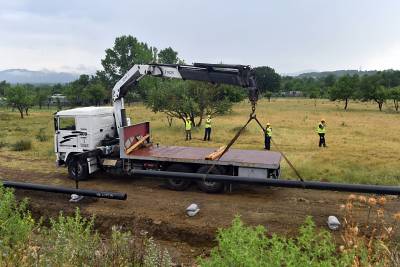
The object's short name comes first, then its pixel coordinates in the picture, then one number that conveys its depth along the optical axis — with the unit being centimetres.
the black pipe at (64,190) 1071
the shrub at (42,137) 2594
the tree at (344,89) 5700
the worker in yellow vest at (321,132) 2255
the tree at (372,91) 5428
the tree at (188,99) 3222
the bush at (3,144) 2349
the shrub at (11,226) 615
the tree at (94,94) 6681
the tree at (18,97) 5175
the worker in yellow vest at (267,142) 2137
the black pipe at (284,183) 804
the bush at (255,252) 390
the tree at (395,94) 5171
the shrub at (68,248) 468
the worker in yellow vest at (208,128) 2534
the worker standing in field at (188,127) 2589
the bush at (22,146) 2219
